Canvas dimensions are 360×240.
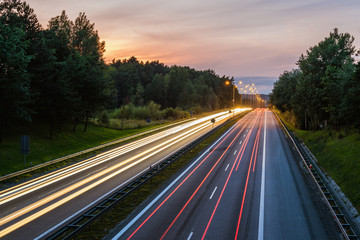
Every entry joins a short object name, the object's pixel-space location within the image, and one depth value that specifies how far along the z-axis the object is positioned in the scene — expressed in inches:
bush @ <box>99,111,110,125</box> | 2324.8
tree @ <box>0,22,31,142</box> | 1102.4
